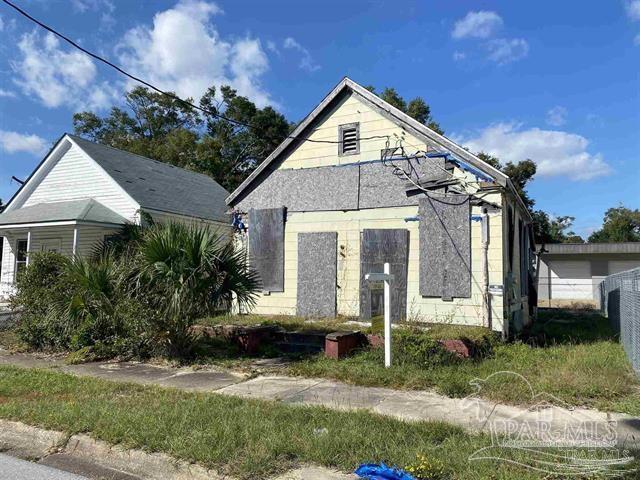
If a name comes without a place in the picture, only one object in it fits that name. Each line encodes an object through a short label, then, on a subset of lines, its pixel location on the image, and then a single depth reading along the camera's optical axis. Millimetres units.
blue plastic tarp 3988
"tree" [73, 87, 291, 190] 35938
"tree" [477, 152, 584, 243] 35781
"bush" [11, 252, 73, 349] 10758
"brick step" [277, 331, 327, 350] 10477
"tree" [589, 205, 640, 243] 64206
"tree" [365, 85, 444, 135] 32438
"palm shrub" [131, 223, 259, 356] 9047
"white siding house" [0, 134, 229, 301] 17703
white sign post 8453
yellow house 11227
